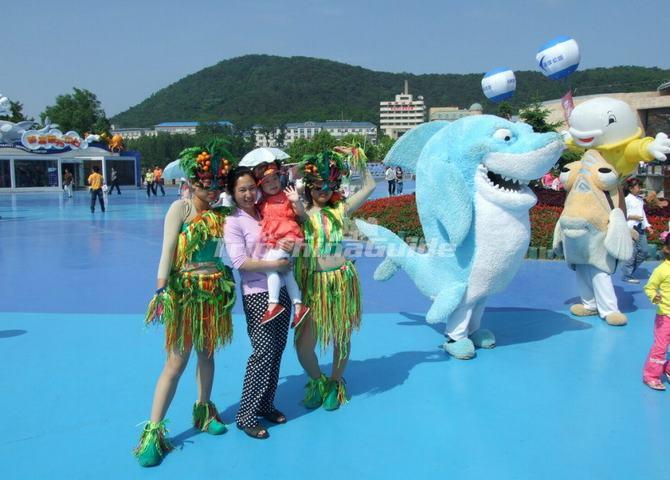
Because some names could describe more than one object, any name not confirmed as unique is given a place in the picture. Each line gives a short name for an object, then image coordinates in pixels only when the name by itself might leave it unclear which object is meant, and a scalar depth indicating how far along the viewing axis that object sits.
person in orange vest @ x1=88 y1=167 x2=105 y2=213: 16.05
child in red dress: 2.99
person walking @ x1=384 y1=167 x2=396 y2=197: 20.61
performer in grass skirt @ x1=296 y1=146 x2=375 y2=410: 3.30
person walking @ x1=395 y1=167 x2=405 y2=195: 20.74
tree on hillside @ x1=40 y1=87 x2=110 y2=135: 50.31
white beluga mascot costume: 5.71
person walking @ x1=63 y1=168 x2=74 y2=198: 22.63
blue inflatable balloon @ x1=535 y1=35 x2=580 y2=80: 8.26
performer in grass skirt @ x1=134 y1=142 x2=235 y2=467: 2.87
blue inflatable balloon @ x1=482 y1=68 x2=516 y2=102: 8.18
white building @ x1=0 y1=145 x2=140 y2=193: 26.84
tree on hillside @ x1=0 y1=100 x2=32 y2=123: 46.09
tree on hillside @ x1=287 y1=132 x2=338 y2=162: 64.01
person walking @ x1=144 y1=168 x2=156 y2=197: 24.16
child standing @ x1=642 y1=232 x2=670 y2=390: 3.66
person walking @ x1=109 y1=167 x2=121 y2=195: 25.31
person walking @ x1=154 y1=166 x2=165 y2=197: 24.77
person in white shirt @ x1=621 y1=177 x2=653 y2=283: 6.68
